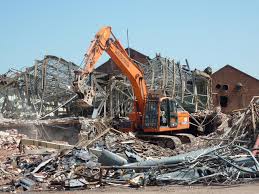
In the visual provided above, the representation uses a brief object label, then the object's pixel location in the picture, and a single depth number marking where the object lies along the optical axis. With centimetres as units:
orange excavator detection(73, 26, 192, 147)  2202
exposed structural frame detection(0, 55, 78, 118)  3312
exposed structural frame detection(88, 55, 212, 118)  3294
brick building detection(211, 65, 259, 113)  4934
